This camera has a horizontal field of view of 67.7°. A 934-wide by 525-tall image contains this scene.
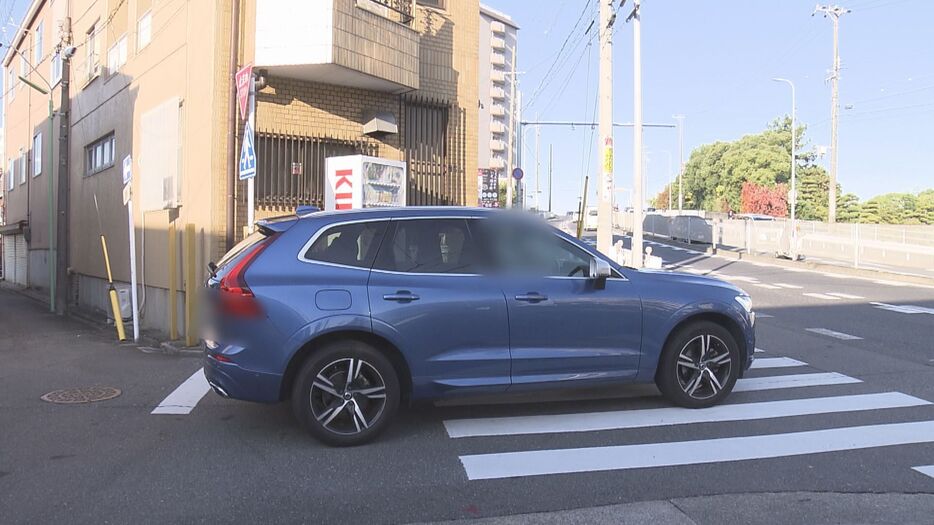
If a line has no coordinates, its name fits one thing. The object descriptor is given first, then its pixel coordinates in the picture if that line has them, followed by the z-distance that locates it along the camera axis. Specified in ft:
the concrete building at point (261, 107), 36.63
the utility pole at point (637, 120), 67.97
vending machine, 35.50
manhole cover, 22.00
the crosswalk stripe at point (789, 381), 22.77
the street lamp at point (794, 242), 89.51
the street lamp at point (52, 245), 69.11
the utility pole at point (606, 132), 56.13
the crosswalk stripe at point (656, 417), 18.06
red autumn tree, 206.08
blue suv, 16.40
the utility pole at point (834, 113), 109.70
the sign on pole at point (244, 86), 31.86
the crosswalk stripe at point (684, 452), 15.35
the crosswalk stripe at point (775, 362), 26.30
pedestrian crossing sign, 31.36
